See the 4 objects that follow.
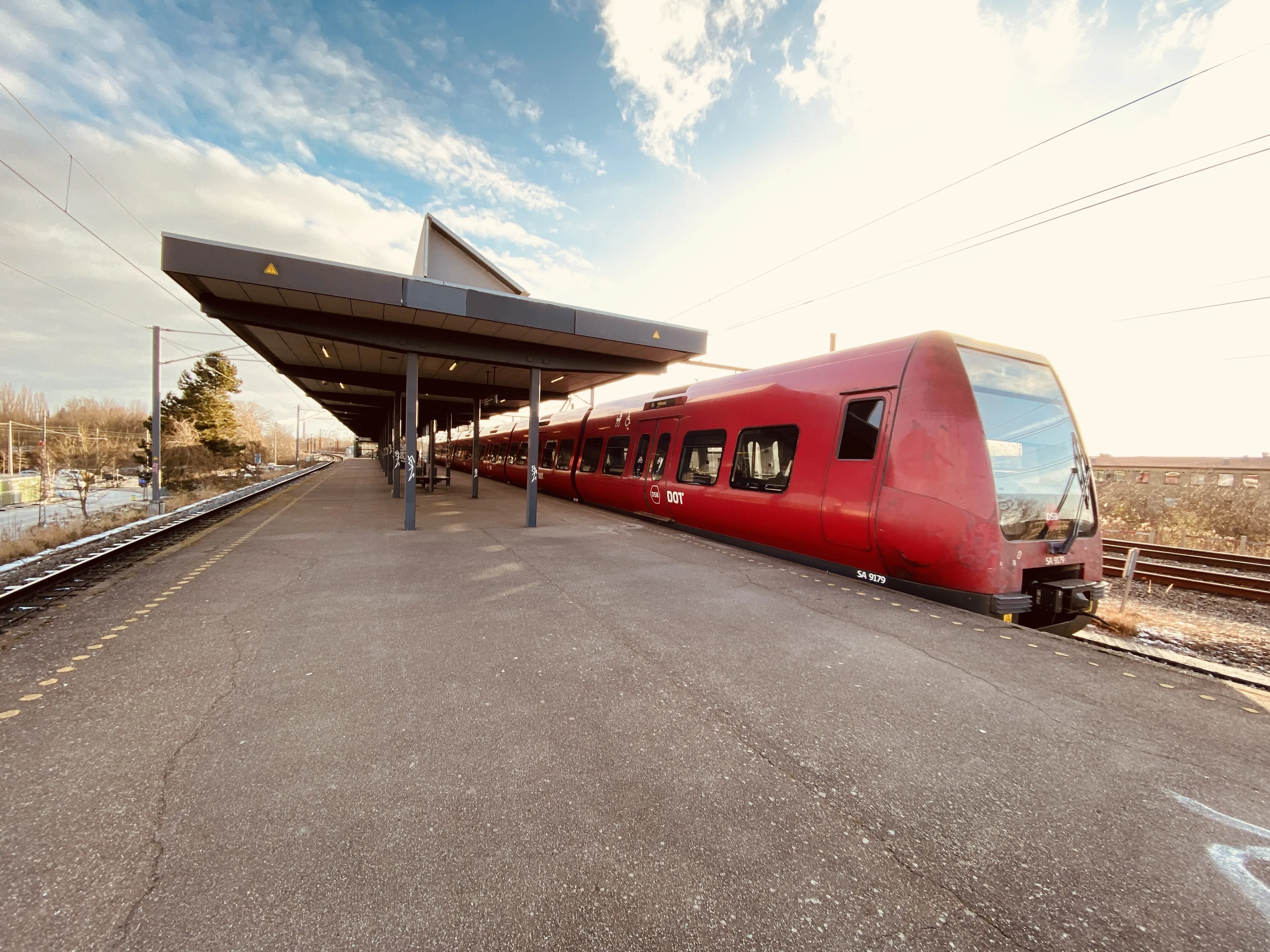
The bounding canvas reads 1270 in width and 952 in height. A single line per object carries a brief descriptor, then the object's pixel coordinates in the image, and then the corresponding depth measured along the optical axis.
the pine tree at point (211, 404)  35.00
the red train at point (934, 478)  4.93
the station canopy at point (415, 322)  7.47
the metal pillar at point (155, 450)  13.63
